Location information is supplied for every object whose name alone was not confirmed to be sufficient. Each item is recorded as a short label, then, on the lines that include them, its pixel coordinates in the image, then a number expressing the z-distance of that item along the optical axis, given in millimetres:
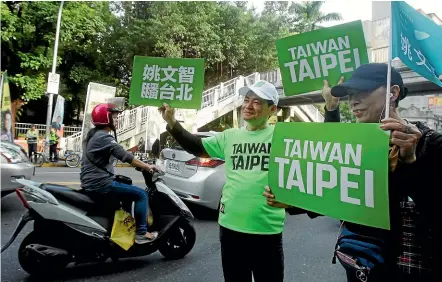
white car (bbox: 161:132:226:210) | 5234
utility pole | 13914
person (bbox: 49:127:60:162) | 13924
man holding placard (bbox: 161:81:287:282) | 1914
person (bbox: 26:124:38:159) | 12844
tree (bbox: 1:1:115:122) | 14906
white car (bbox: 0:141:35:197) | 5035
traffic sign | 13516
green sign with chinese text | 2422
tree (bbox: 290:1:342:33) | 26859
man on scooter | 3229
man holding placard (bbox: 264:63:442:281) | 1210
